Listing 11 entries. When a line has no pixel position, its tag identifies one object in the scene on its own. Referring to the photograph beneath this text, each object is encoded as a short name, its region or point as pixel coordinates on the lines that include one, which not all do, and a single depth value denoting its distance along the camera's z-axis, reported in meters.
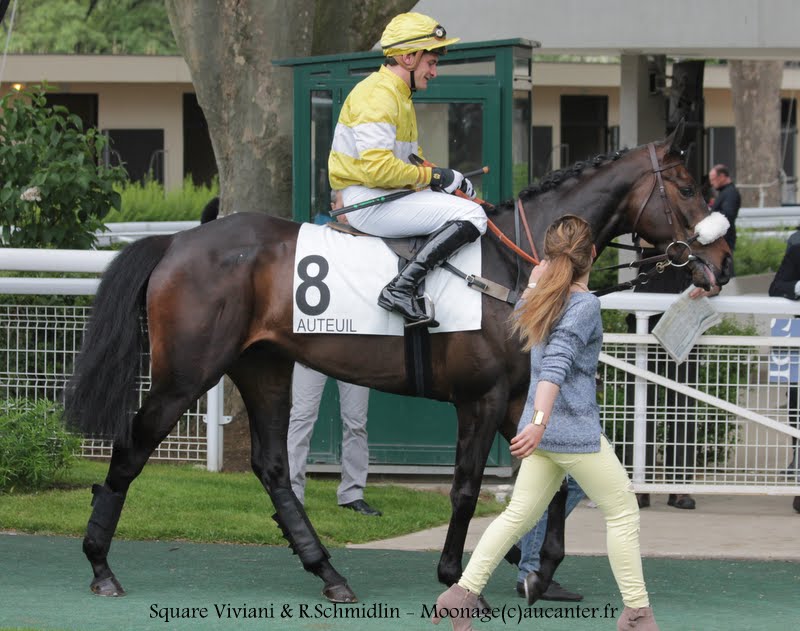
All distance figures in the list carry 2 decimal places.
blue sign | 14.84
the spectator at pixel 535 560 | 11.56
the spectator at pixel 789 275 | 16.06
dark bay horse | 11.48
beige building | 50.59
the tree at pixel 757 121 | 50.19
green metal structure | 16.03
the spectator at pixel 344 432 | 14.88
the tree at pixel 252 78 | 17.97
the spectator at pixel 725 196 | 27.31
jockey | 11.40
